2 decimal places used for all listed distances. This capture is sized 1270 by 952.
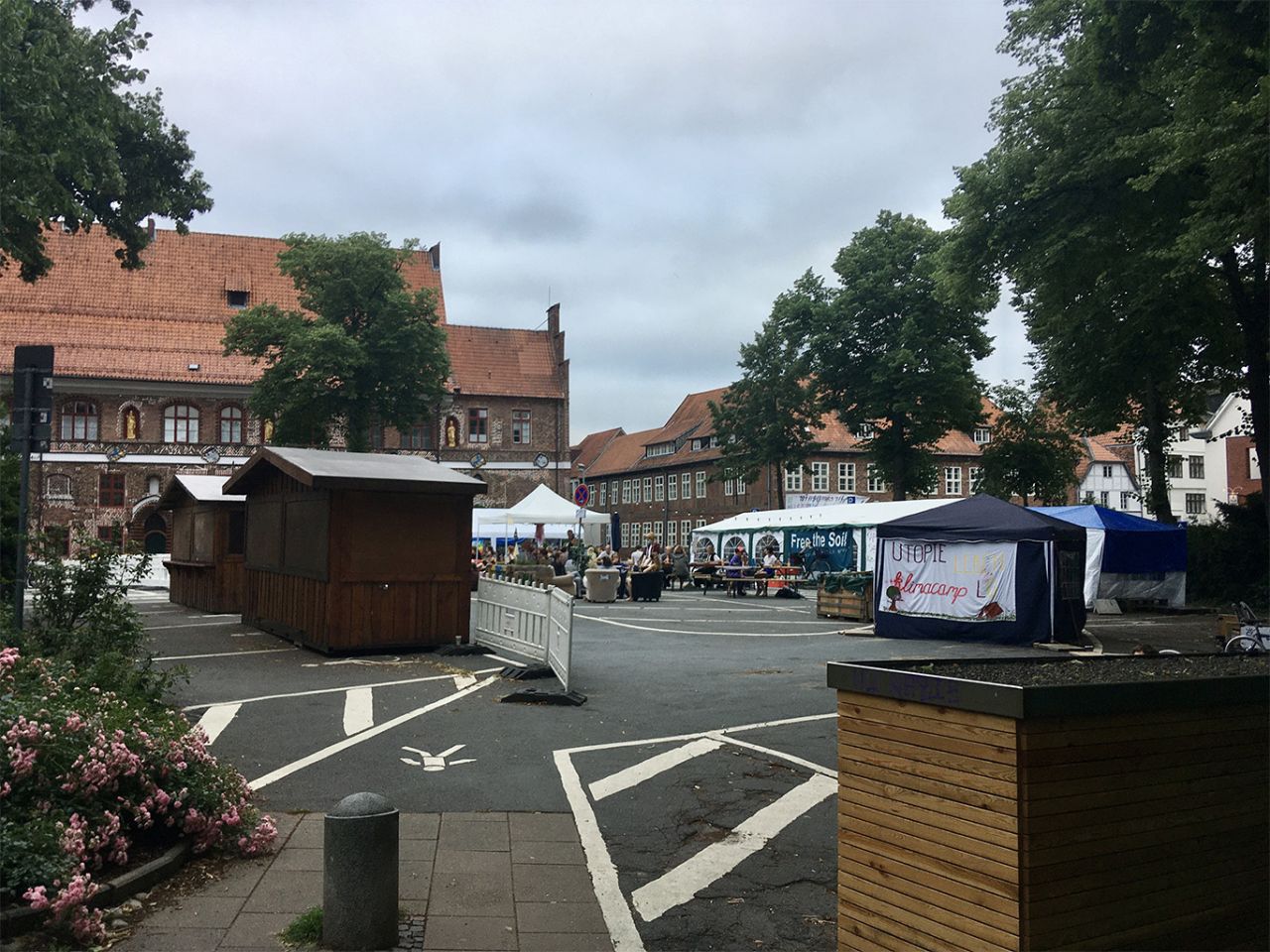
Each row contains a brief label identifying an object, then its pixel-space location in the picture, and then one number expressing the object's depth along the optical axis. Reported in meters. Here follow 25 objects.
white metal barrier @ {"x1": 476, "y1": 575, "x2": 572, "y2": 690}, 12.30
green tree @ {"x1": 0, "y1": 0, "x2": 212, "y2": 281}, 14.34
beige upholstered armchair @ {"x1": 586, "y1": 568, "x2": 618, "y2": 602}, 29.27
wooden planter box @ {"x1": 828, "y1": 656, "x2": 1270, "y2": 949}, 3.69
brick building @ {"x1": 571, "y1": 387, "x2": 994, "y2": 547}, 75.00
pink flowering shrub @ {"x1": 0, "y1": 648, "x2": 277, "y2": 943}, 4.66
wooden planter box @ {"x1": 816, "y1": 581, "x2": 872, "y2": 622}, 23.12
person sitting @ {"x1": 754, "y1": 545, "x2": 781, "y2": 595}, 33.04
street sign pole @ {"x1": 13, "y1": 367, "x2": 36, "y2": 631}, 10.46
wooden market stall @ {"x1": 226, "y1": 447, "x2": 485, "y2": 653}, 15.05
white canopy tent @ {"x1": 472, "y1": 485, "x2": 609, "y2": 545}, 33.25
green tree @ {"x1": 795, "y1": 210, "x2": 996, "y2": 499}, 43.12
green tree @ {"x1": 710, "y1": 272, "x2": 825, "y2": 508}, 50.09
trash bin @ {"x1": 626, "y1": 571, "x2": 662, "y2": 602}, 29.17
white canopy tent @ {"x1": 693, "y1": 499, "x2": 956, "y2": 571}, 34.56
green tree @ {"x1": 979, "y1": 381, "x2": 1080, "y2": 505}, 42.00
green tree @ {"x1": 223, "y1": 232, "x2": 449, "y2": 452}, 43.25
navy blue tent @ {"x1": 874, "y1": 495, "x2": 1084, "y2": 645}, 18.98
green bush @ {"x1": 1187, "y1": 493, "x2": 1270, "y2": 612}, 29.86
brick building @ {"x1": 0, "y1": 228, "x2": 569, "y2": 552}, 54.75
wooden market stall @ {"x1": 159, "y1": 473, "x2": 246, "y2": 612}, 23.39
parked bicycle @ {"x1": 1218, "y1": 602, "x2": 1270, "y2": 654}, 13.58
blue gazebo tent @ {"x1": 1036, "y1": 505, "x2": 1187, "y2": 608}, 27.56
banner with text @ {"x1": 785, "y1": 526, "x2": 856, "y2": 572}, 35.69
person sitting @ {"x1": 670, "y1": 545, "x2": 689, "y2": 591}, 37.53
